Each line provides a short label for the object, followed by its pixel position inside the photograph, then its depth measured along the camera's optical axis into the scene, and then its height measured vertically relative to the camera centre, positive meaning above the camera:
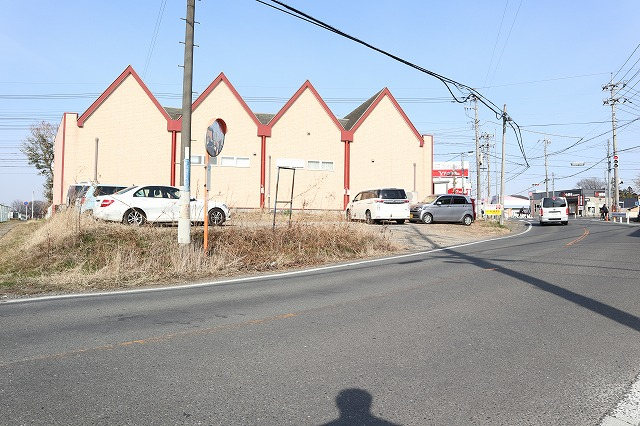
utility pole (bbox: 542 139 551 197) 71.26 +8.22
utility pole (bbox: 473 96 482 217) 42.00 +6.02
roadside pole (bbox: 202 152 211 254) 10.71 +0.73
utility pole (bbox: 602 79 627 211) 45.91 +10.65
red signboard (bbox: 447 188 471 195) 55.04 +3.72
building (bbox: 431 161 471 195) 57.44 +5.74
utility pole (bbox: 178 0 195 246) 10.83 +2.16
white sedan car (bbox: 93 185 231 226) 15.12 +0.34
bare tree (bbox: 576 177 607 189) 124.67 +10.69
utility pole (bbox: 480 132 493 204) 57.83 +8.57
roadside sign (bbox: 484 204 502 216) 31.05 +0.83
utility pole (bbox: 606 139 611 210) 63.34 +7.33
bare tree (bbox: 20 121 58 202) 50.78 +6.63
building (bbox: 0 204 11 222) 45.62 +0.29
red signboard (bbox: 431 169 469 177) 61.28 +6.25
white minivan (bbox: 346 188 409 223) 24.38 +0.80
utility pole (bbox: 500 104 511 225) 27.90 +4.77
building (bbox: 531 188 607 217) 78.44 +4.38
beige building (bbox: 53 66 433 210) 30.41 +5.06
